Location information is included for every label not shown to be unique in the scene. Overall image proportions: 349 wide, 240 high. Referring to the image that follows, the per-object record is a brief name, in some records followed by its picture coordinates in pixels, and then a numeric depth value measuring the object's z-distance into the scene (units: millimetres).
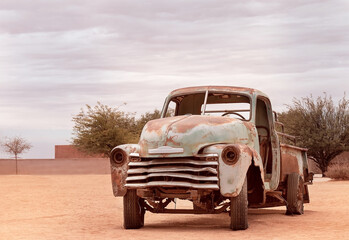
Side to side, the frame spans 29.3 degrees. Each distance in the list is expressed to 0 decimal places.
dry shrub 34562
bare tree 76625
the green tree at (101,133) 55875
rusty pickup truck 10312
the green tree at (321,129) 41656
